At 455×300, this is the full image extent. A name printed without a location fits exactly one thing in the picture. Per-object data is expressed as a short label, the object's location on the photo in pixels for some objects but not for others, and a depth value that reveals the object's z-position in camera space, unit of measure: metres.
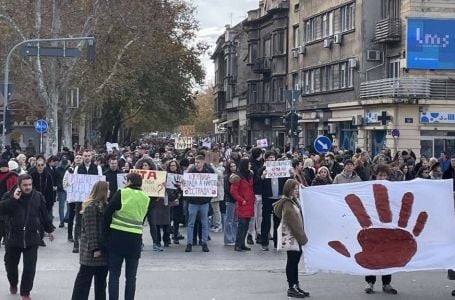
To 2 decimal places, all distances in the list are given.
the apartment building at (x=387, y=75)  40.31
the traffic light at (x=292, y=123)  30.58
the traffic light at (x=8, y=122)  33.44
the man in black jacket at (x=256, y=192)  17.36
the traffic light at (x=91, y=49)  33.34
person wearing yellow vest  9.75
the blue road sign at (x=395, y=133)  37.22
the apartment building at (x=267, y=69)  59.94
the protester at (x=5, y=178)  15.64
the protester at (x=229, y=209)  17.05
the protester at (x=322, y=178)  15.01
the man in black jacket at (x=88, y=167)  17.33
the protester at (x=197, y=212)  16.50
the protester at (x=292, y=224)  11.46
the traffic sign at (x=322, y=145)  26.52
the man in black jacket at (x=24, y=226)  11.02
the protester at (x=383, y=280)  11.80
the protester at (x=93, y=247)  9.81
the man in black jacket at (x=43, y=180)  17.97
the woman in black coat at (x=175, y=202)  17.27
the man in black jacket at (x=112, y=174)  16.61
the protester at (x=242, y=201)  16.58
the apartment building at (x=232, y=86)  77.26
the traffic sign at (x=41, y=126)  40.31
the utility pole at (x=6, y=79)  32.42
